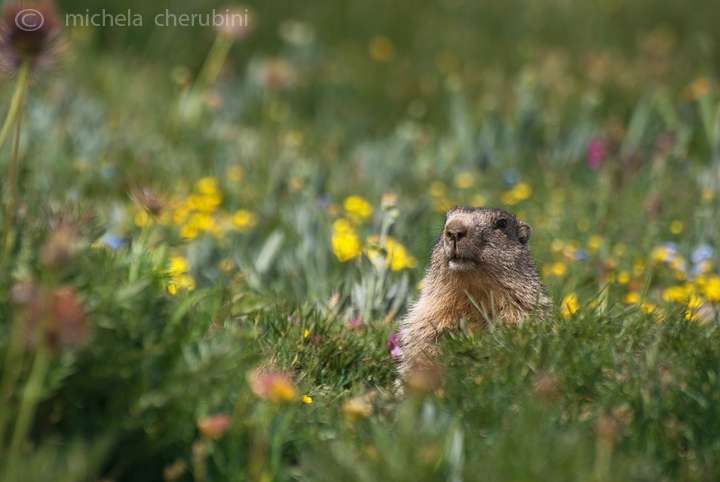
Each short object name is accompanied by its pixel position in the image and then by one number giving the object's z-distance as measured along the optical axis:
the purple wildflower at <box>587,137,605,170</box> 12.48
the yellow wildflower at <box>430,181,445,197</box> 11.89
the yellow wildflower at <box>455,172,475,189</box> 12.02
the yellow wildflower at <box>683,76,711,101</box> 13.42
